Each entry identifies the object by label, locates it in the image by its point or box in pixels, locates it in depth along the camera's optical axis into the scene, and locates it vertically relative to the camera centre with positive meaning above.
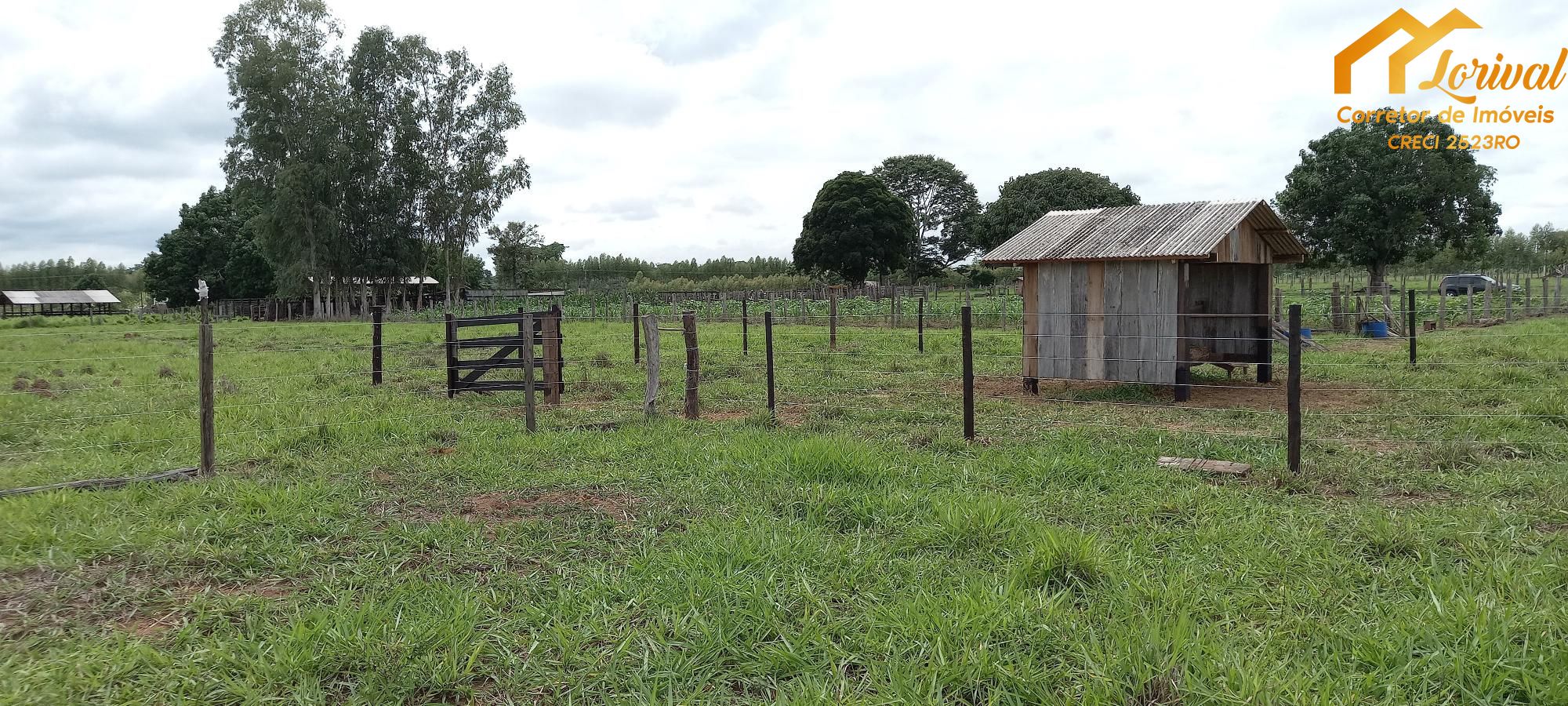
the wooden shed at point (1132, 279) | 11.33 +0.67
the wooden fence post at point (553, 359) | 11.01 -0.36
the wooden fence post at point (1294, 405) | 6.31 -0.60
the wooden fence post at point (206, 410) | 6.67 -0.61
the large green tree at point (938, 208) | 67.00 +9.57
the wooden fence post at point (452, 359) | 11.64 -0.38
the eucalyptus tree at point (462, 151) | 43.00 +9.37
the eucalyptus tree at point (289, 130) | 39.47 +9.74
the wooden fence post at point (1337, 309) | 22.50 +0.43
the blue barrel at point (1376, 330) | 21.70 -0.14
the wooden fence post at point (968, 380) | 7.75 -0.48
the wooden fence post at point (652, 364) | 9.81 -0.39
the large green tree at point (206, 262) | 58.62 +5.03
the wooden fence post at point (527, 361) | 8.67 -0.31
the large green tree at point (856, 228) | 57.25 +6.90
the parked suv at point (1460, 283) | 39.62 +1.97
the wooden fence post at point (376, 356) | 13.03 -0.36
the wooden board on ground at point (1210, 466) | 6.60 -1.10
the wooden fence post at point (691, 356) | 9.64 -0.30
